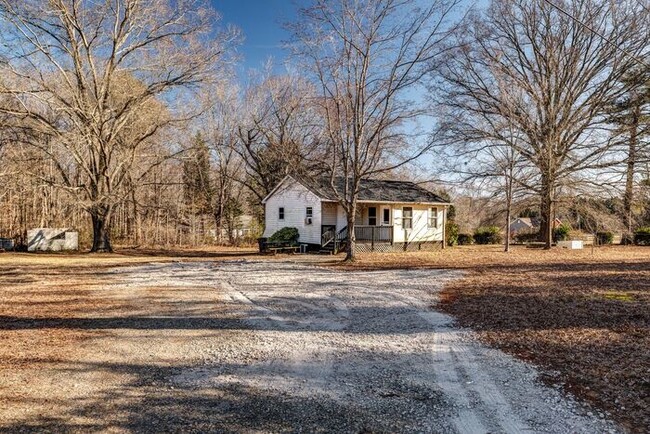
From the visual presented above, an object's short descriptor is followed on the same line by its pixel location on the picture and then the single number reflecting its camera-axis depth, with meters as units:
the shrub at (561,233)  28.66
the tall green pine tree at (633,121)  21.44
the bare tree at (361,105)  15.60
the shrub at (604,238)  29.65
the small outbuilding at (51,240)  22.95
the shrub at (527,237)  31.52
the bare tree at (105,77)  18.69
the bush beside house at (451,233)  28.19
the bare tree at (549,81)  21.20
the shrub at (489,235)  32.03
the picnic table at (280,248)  22.28
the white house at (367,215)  22.36
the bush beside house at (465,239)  31.89
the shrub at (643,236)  27.20
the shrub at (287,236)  23.14
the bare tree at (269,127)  27.98
